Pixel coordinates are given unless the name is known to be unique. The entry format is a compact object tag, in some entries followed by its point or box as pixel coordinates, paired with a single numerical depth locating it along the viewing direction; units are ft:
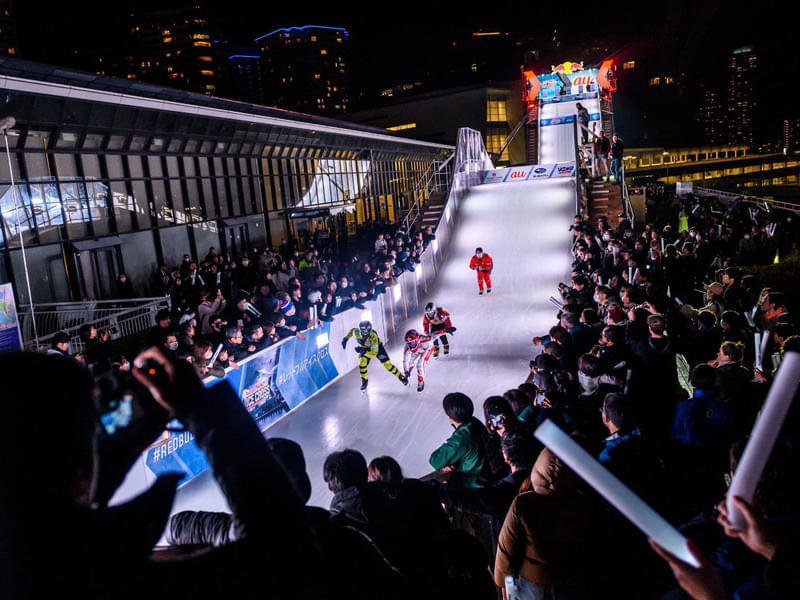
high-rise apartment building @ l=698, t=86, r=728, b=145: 439.63
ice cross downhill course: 26.22
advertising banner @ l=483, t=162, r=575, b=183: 77.20
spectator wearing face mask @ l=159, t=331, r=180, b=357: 23.81
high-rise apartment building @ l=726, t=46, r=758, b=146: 490.49
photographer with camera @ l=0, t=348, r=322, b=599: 3.04
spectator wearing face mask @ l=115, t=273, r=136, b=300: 45.91
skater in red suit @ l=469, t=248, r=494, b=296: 50.44
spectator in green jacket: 14.37
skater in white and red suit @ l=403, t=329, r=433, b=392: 32.86
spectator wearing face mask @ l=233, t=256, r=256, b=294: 48.55
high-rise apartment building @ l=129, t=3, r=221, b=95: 428.15
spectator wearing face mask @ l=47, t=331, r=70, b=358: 23.37
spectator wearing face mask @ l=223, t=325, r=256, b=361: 26.48
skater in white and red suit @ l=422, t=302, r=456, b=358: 36.32
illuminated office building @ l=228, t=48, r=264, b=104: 524.52
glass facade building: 41.88
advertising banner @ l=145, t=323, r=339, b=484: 22.38
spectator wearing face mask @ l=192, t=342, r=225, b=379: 23.08
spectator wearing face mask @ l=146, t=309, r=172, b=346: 26.28
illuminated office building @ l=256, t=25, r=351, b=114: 569.64
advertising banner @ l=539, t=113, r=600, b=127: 112.76
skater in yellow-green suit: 31.73
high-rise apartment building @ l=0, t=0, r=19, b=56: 288.94
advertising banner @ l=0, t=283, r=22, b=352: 26.53
